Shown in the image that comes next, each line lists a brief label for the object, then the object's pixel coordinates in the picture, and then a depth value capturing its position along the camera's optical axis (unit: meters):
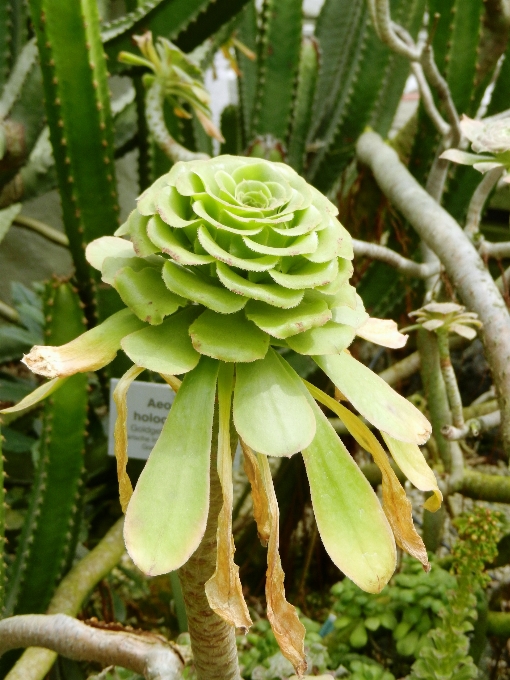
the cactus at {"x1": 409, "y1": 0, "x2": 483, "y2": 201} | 0.97
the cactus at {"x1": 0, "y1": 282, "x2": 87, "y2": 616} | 0.72
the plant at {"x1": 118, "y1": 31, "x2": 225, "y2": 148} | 0.85
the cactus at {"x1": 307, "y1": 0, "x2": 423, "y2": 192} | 1.21
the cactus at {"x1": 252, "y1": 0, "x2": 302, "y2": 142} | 1.09
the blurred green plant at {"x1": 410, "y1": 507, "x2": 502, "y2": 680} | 0.61
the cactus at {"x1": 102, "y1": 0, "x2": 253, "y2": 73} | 1.01
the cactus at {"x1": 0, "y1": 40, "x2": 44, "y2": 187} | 1.10
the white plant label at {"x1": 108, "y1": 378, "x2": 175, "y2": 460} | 0.71
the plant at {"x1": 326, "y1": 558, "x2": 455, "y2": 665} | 0.71
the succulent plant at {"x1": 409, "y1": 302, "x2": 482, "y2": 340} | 0.59
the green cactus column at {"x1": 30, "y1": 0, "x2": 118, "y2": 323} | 0.80
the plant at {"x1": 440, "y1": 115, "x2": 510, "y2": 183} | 0.54
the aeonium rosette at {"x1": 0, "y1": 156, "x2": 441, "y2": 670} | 0.32
